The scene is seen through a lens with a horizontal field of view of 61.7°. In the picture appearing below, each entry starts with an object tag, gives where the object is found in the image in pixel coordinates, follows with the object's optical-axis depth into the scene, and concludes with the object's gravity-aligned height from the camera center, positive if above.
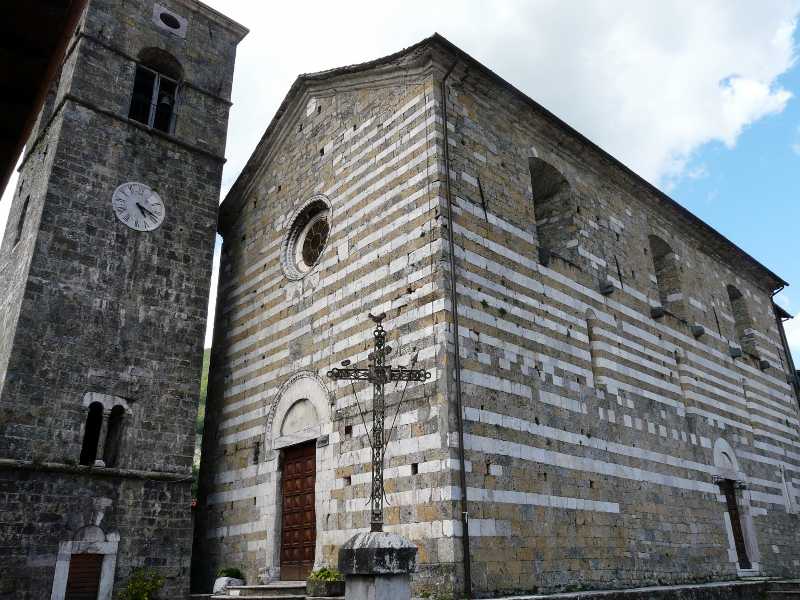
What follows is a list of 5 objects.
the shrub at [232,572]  10.91 +0.04
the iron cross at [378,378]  6.82 +1.97
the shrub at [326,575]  8.30 -0.02
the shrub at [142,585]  10.31 -0.13
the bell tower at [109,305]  10.29 +4.44
